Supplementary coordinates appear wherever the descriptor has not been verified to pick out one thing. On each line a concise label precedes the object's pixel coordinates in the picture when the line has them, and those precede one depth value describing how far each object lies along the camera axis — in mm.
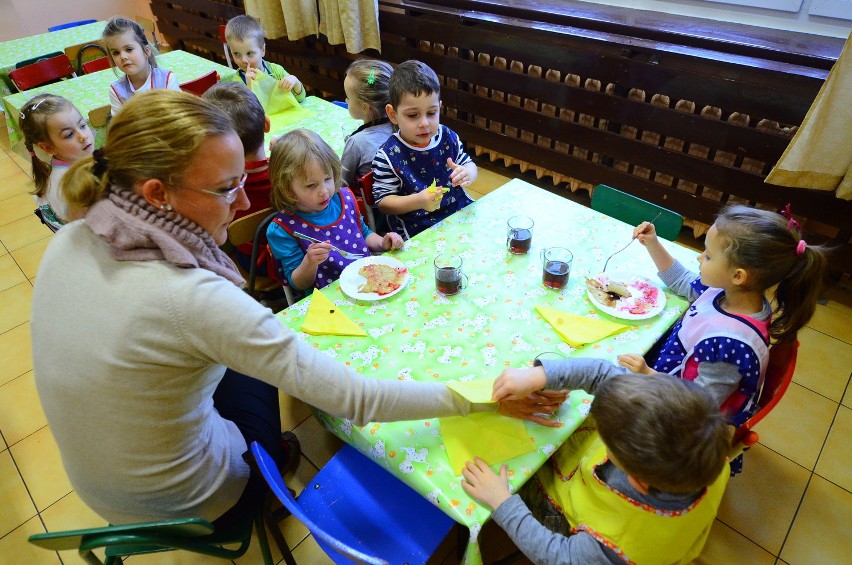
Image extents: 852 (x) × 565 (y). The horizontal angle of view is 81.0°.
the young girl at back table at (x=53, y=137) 2283
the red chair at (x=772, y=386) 1210
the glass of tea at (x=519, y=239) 1774
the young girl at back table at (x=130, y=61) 2998
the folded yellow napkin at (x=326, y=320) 1490
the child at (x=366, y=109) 2297
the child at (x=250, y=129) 2049
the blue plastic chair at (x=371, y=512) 1272
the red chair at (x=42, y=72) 3389
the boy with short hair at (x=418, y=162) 2064
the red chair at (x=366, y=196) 2265
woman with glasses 1012
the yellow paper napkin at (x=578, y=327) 1433
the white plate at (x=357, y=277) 1601
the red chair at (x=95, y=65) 3693
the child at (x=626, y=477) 954
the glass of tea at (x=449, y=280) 1602
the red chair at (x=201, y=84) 3000
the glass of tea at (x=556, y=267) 1619
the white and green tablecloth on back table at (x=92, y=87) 3016
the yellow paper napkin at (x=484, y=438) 1176
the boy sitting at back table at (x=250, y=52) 3045
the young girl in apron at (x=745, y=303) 1293
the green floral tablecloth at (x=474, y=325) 1188
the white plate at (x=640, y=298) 1507
